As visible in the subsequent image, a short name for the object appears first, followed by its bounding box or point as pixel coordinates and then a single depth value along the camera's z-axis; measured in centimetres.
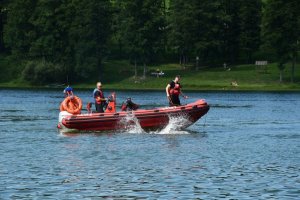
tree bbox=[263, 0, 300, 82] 11762
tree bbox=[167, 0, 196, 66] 12631
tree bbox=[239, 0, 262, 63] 12719
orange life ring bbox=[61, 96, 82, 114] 4991
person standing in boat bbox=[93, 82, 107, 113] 4966
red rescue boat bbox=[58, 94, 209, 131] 4819
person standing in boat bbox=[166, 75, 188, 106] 4884
